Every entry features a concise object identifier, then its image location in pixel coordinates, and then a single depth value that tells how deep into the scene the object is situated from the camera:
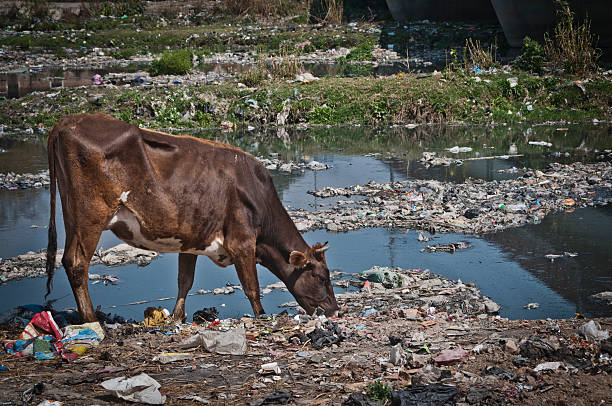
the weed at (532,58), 20.94
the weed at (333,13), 35.32
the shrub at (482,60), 21.64
